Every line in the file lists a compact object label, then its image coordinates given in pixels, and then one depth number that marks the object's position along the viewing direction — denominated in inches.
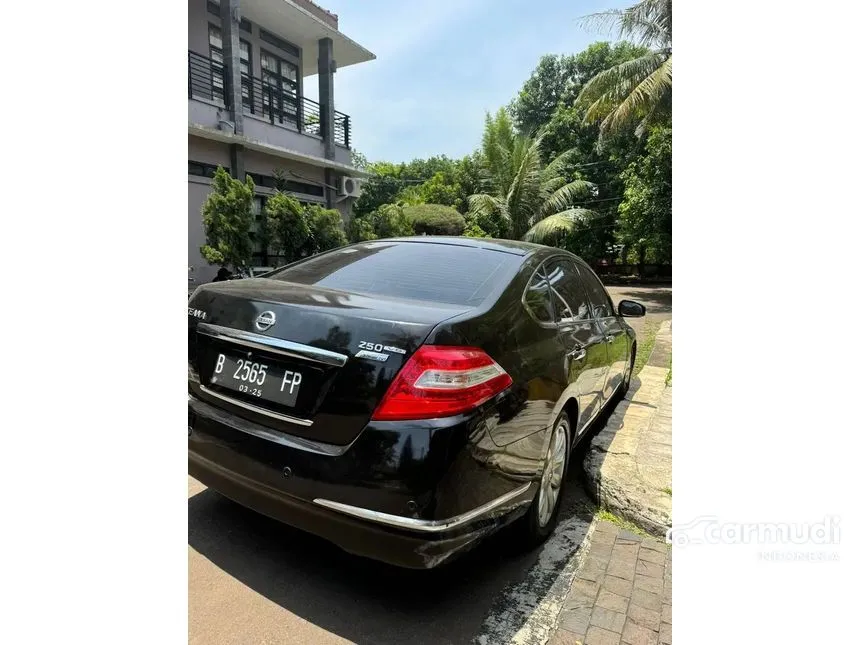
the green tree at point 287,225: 451.2
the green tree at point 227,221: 409.4
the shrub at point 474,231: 786.4
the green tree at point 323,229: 474.9
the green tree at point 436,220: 799.1
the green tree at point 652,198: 608.1
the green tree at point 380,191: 1337.2
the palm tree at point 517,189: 792.3
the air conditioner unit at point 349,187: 647.1
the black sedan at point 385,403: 75.2
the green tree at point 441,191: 971.1
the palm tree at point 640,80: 520.1
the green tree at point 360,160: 1624.0
